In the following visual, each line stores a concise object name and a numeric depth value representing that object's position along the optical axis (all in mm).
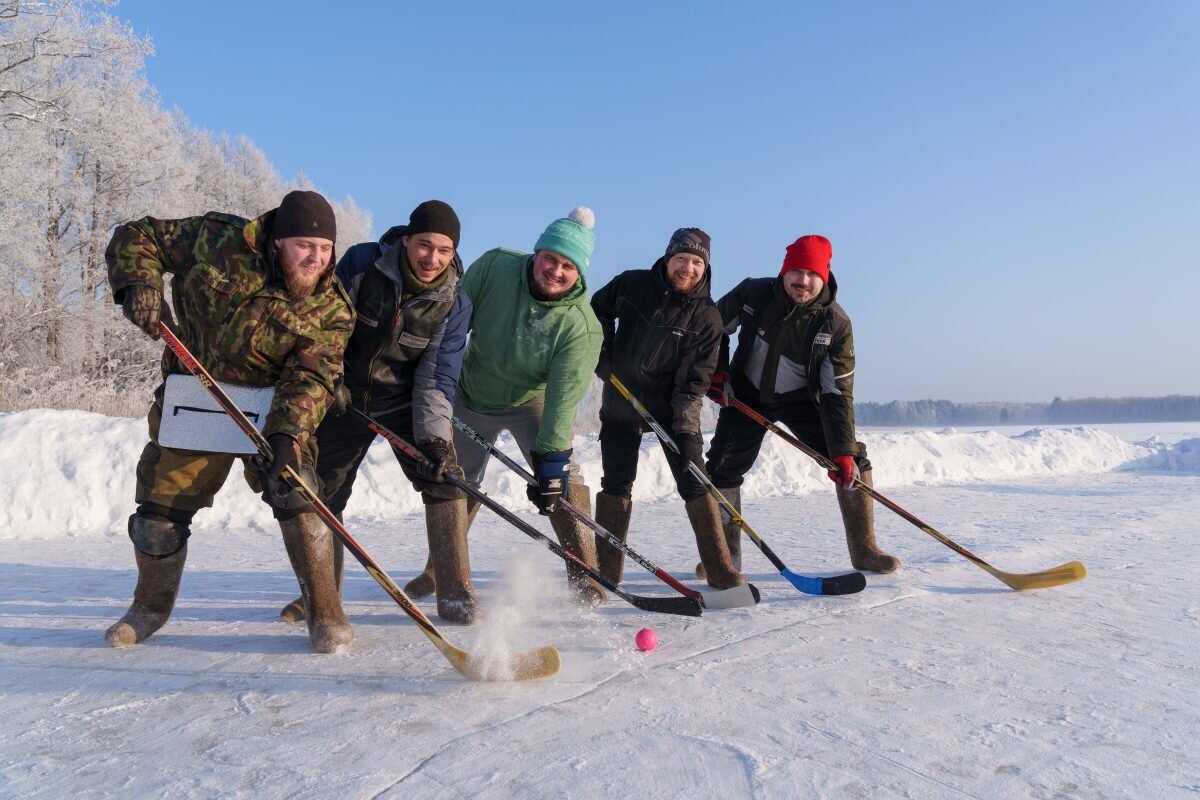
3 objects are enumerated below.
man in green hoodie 3350
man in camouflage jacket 2699
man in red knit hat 4215
